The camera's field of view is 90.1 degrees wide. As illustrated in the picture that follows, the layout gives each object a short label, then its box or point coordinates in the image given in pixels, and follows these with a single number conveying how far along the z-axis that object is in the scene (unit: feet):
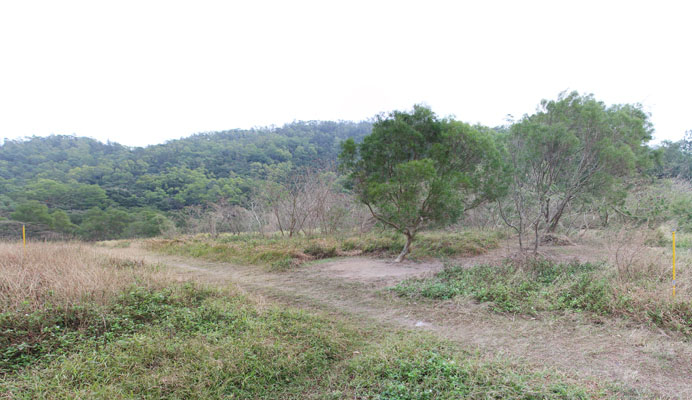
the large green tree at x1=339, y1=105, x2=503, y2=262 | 29.60
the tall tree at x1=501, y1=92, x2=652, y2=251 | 31.14
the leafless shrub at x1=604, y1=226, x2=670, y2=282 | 18.51
